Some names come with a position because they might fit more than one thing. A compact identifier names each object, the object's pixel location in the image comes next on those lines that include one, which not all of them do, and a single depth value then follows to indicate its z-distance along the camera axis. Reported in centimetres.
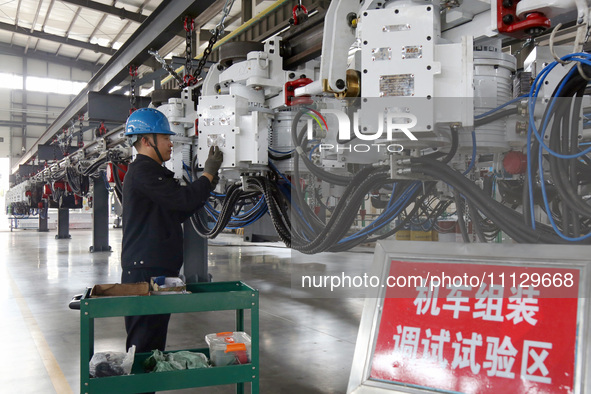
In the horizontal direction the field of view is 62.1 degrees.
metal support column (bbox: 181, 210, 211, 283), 556
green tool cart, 184
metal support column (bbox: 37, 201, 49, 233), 1619
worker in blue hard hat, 241
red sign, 129
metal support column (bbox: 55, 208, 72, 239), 1306
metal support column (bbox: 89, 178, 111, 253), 960
